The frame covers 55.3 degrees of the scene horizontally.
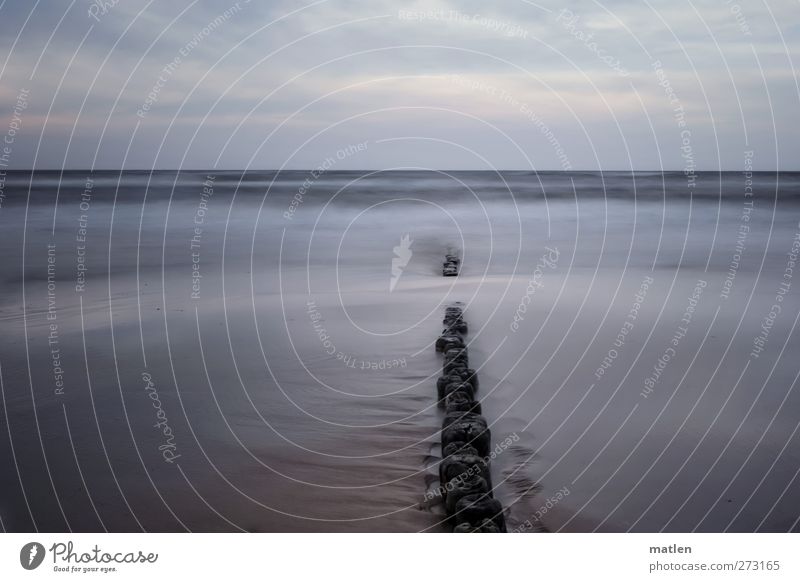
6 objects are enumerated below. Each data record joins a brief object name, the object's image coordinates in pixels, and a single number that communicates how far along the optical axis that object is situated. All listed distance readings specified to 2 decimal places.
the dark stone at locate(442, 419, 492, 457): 4.11
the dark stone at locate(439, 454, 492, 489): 3.73
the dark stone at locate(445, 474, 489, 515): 3.58
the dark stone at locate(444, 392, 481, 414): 4.51
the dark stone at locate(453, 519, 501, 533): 3.36
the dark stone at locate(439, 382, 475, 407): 4.89
